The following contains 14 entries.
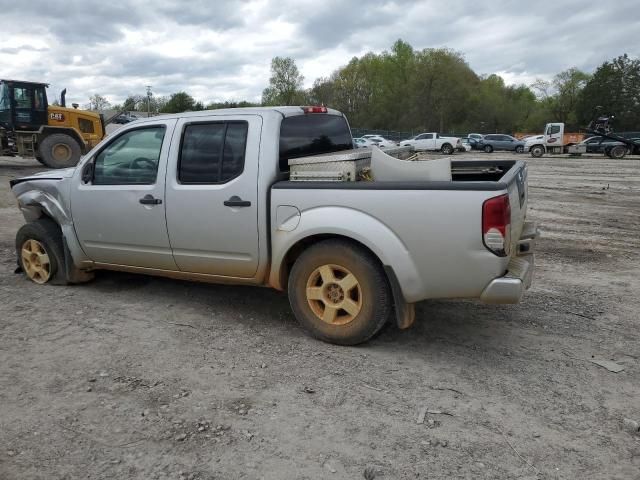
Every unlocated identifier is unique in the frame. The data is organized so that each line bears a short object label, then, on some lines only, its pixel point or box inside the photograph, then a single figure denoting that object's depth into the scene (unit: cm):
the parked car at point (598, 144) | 3203
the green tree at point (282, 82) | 8894
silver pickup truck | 350
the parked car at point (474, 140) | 4394
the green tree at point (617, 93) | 6275
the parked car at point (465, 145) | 4078
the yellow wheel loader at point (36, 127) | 1748
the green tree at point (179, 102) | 7990
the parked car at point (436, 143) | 4019
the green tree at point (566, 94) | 7381
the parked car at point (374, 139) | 4284
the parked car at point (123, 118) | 5050
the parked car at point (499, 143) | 4050
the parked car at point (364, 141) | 4173
